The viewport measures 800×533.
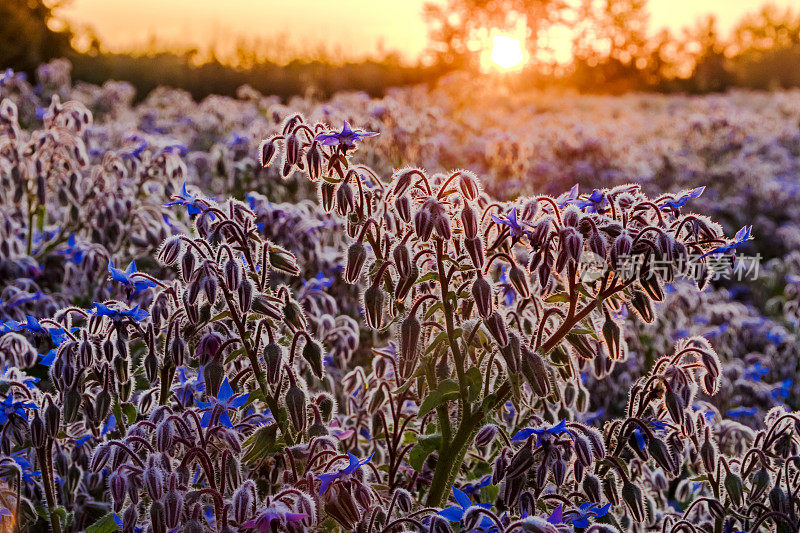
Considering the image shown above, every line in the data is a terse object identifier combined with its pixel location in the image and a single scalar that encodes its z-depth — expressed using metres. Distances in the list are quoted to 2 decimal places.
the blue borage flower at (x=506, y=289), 0.84
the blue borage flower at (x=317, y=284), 0.93
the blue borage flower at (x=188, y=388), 0.79
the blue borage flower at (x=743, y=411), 1.02
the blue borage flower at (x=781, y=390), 1.06
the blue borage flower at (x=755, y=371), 1.12
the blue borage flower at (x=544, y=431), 0.73
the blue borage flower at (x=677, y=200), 0.75
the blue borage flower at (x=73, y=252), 0.98
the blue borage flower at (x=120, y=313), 0.74
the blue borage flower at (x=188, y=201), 0.75
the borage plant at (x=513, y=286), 0.73
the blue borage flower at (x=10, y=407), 0.75
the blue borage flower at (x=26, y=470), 0.79
